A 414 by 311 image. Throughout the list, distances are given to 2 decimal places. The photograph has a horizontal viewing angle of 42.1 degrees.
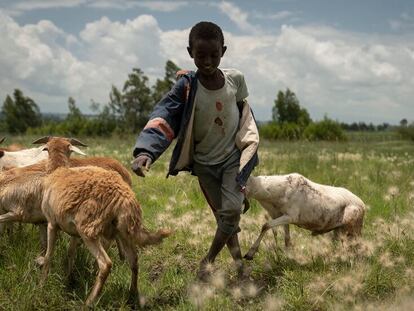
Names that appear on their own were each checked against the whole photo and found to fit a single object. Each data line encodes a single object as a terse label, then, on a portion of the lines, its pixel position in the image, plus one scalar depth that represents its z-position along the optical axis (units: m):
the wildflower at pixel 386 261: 5.77
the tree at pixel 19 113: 80.38
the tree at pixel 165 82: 63.34
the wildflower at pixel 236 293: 5.29
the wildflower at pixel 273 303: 4.86
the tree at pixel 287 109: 71.06
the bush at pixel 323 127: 54.54
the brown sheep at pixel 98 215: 5.05
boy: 5.79
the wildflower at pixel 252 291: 5.25
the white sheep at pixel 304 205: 6.89
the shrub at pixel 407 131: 45.72
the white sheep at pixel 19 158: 8.76
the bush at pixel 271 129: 57.14
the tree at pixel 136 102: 66.56
